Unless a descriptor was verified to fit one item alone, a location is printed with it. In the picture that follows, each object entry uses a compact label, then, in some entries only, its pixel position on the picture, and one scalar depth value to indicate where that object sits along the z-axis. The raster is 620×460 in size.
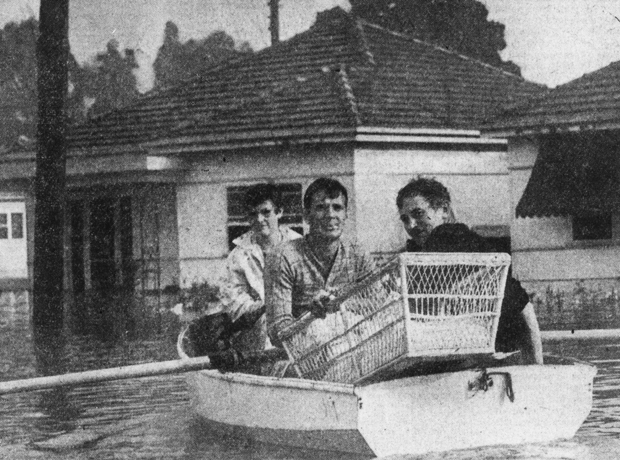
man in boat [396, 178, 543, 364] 7.59
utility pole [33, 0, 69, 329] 16.42
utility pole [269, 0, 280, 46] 31.31
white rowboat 7.06
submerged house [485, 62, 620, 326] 17.80
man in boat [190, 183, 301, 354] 9.41
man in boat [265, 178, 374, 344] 7.86
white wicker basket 6.88
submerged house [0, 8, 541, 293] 19.95
